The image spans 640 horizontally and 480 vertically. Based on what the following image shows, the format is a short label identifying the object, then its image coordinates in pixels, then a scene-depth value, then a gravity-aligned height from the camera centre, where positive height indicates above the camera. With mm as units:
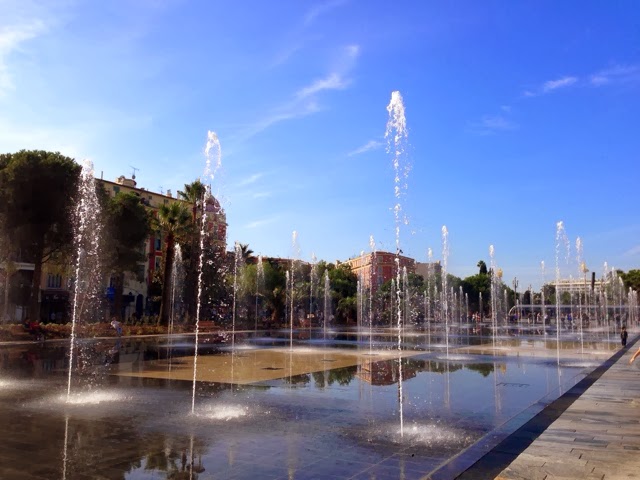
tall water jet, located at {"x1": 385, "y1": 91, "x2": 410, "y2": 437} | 8091 +1070
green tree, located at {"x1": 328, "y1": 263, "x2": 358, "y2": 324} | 62906 +745
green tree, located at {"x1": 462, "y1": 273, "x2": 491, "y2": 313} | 87125 +2044
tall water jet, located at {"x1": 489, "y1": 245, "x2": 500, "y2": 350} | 27803 -2227
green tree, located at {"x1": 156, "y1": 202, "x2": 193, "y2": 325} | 38062 +5045
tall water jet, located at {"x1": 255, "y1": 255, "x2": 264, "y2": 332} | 48809 +1943
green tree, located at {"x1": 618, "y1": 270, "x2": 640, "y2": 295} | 82500 +3388
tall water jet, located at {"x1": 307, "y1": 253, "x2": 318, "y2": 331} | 58353 +1505
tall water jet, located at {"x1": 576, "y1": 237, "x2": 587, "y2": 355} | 23953 -2154
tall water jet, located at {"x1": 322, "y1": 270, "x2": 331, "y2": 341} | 57025 +345
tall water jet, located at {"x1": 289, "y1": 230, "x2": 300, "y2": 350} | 54662 +1727
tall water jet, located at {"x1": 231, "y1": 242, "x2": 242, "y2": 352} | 47156 +2514
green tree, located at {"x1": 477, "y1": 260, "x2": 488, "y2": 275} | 123000 +7949
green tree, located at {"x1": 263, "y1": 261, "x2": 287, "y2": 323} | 51312 +573
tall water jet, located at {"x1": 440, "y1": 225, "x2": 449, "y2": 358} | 67250 -350
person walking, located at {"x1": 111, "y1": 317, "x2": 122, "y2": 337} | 29219 -1522
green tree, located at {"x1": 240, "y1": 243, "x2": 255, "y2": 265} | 58766 +5354
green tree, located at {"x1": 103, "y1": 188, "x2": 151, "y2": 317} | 36562 +4728
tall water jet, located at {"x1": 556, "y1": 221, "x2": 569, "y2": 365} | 22117 -2120
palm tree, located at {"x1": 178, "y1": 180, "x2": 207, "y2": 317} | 42312 +4405
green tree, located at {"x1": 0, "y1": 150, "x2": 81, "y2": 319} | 30266 +5662
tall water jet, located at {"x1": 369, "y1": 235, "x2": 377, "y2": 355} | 89000 +4992
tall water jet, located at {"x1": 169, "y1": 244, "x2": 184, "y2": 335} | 42709 +1882
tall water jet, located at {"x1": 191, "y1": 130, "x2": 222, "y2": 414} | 9531 -1915
